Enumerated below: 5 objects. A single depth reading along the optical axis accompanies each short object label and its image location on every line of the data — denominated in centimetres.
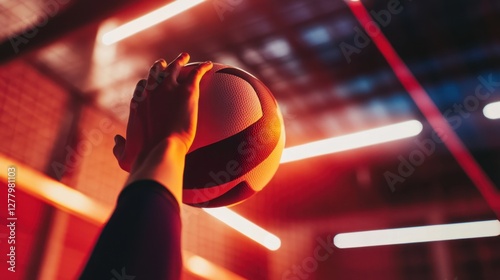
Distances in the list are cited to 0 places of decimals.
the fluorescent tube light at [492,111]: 439
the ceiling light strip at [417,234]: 695
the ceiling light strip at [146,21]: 266
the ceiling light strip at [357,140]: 432
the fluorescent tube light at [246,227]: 486
